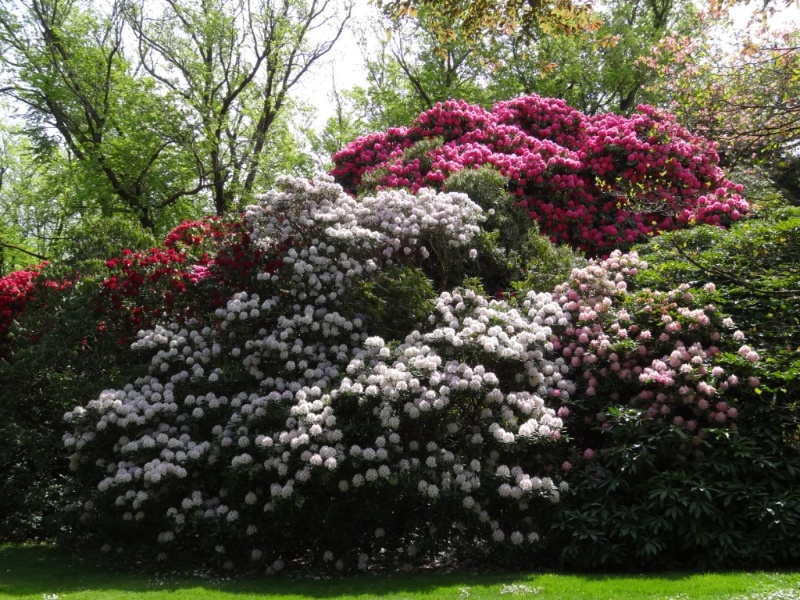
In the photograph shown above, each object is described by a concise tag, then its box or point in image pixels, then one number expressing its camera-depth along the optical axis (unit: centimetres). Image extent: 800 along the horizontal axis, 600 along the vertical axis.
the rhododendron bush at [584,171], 1097
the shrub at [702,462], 566
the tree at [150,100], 1920
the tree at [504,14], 754
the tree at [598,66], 2420
